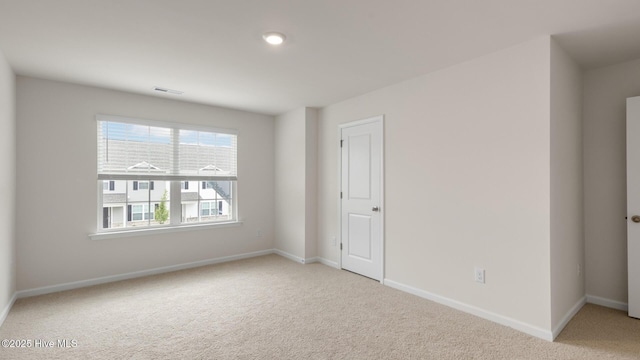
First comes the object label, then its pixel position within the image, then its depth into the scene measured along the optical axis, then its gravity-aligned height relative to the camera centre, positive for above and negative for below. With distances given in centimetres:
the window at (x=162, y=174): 412 +13
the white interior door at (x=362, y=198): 403 -21
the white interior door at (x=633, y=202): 290 -20
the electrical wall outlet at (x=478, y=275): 297 -89
